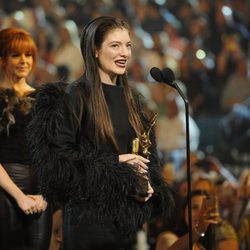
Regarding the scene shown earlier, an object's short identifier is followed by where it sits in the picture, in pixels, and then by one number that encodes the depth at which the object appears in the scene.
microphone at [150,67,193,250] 5.59
